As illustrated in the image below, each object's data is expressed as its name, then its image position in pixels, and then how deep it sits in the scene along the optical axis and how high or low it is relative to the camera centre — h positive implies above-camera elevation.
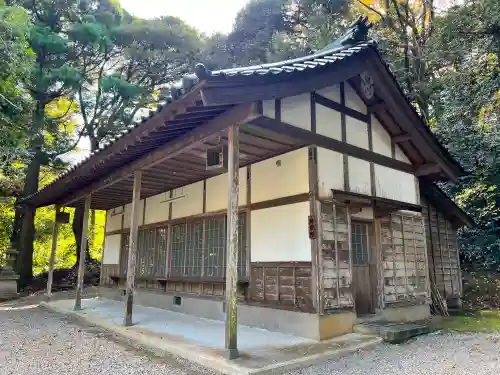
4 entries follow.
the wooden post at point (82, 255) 8.74 +0.05
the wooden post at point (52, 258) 10.52 -0.03
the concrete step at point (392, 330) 5.41 -1.10
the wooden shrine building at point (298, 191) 4.70 +1.28
